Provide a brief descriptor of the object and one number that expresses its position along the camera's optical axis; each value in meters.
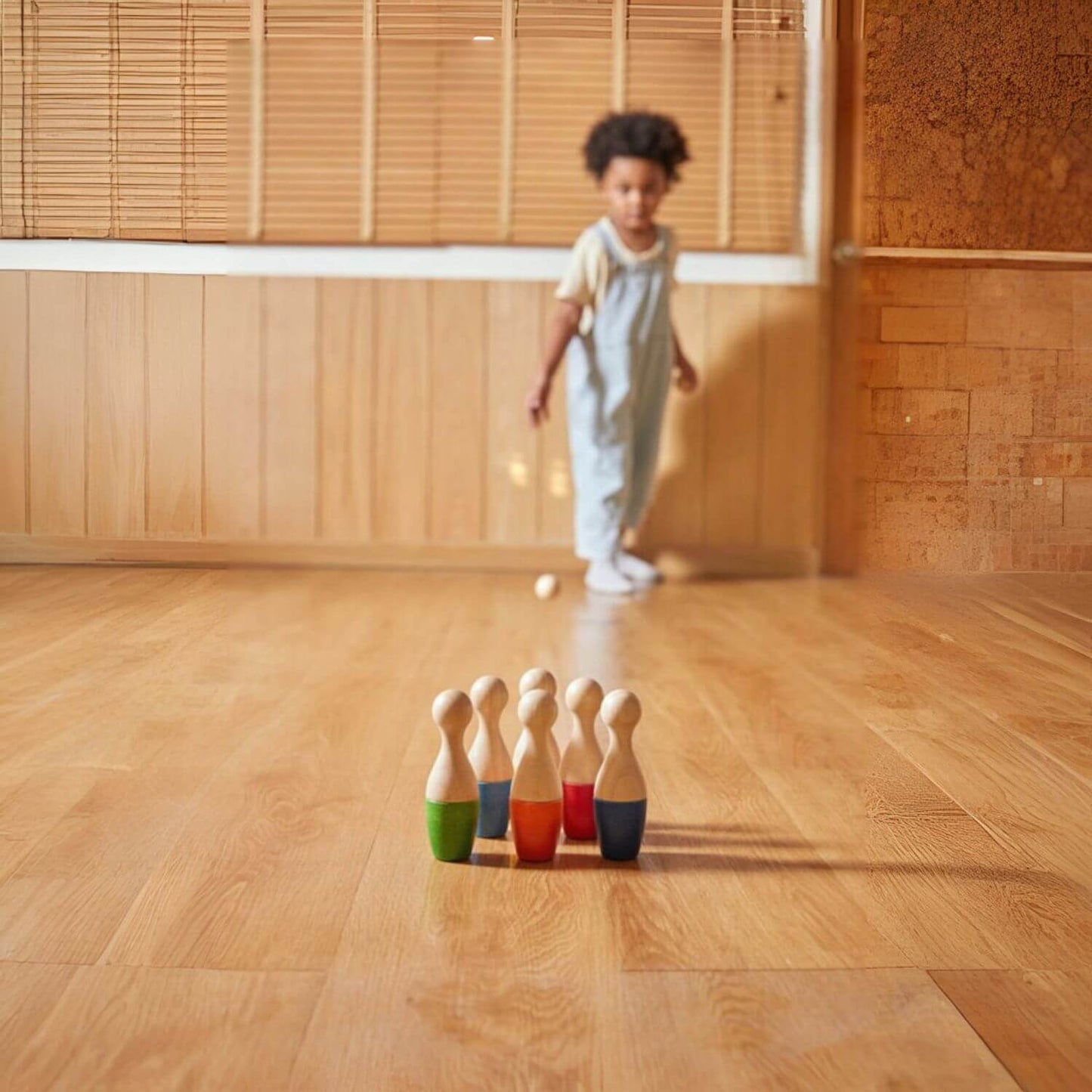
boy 1.80
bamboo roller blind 1.88
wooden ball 1.68
